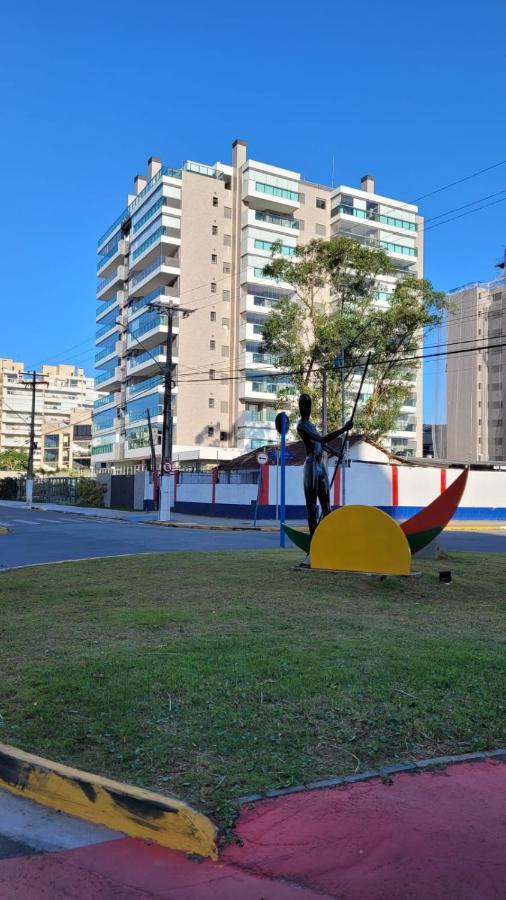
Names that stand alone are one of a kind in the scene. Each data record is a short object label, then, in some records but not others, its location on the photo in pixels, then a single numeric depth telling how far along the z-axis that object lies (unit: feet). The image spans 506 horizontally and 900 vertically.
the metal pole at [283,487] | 49.93
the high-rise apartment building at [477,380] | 217.15
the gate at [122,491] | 147.43
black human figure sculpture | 36.73
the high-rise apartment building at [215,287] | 195.83
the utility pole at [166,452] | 98.27
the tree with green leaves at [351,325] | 125.18
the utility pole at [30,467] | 148.29
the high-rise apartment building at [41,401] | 433.48
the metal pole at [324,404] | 104.17
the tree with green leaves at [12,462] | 352.28
